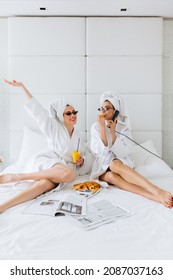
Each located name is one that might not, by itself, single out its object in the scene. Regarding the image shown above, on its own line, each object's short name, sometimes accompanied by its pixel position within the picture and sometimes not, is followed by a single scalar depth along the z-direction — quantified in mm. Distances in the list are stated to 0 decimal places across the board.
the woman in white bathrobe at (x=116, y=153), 1964
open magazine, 1612
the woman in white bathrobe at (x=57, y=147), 2146
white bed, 1164
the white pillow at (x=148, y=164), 2443
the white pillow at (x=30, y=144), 2801
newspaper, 1478
